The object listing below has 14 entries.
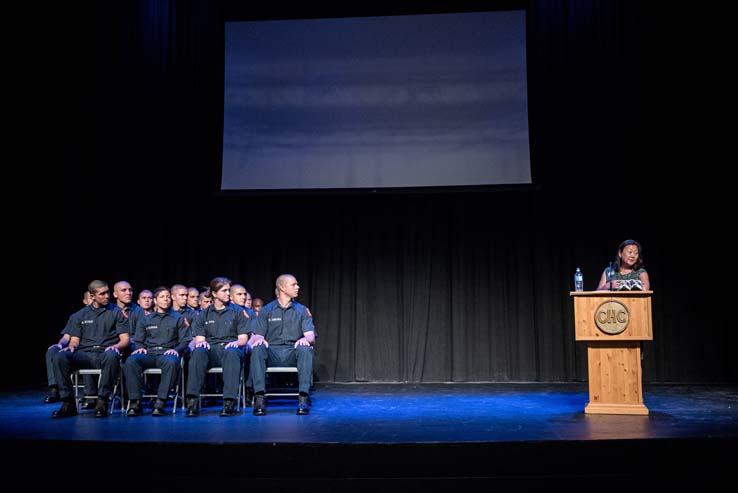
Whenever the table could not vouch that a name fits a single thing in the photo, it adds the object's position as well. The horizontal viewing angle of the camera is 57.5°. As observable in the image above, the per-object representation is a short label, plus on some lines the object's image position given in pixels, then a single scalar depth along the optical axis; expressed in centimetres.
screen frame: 778
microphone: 521
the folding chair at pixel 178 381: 539
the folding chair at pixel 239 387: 542
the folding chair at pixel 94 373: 539
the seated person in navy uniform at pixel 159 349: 523
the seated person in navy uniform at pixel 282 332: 538
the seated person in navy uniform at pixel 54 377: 567
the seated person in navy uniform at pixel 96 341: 532
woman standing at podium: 518
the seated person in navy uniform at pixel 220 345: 522
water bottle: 509
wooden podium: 496
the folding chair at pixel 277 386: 538
